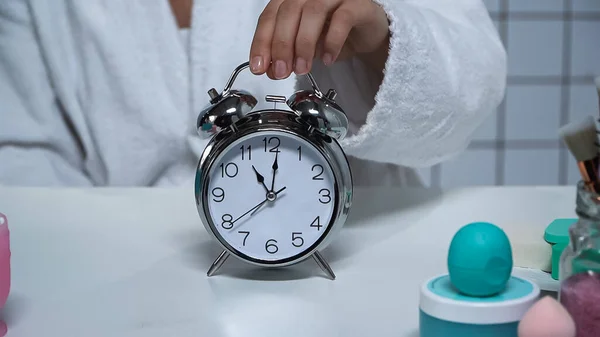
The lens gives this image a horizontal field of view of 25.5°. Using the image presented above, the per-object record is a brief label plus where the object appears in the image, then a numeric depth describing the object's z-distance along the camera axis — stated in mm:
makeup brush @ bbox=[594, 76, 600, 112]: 805
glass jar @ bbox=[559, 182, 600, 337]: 795
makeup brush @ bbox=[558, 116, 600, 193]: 801
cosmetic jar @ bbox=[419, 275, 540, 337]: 800
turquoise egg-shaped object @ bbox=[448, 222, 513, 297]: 801
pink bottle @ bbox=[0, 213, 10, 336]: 871
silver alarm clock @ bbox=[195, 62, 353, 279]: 965
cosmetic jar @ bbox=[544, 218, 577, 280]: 921
